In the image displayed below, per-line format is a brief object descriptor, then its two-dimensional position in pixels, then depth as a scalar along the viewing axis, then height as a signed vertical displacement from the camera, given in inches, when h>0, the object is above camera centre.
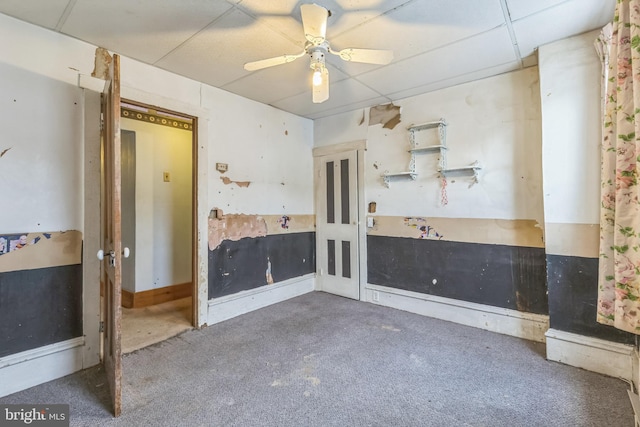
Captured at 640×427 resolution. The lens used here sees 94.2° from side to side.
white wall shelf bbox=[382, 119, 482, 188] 119.0 +26.5
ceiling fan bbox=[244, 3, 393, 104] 73.5 +40.8
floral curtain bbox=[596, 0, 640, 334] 54.1 +7.3
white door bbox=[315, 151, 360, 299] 154.3 -5.1
